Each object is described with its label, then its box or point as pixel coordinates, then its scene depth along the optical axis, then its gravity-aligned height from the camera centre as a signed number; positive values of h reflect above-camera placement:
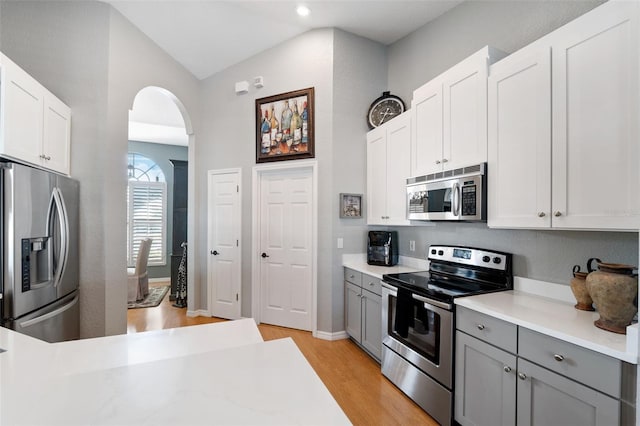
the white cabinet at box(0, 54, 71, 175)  1.92 +0.66
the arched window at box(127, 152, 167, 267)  6.65 +0.06
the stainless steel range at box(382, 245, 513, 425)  1.98 -0.80
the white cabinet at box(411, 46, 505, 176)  2.08 +0.74
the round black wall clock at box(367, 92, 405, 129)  3.49 +1.22
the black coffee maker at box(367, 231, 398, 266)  3.27 -0.43
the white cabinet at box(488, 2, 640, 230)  1.38 +0.45
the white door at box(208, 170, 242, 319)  4.06 -0.47
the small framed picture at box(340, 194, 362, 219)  3.49 +0.05
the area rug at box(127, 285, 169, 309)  4.80 -1.57
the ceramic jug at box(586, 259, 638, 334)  1.33 -0.38
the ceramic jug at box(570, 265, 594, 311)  1.67 -0.46
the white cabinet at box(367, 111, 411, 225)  2.92 +0.43
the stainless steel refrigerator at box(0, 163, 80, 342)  1.89 -0.32
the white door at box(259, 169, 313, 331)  3.66 -0.49
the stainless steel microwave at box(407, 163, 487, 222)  2.06 +0.12
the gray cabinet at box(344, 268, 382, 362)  2.81 -1.04
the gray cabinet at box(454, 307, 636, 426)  1.22 -0.83
